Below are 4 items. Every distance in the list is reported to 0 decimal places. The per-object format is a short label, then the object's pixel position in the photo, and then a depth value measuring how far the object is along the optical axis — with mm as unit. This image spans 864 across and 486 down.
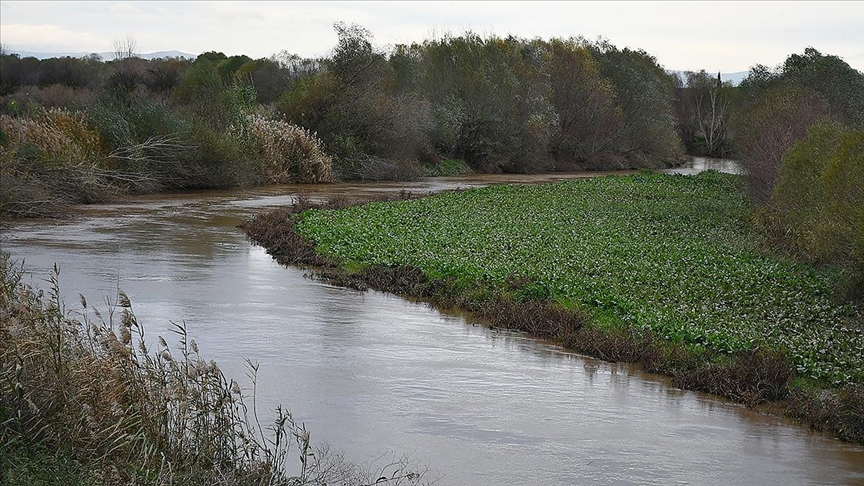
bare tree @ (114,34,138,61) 67438
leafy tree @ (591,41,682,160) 66938
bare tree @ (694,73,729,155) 90125
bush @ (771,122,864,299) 15680
